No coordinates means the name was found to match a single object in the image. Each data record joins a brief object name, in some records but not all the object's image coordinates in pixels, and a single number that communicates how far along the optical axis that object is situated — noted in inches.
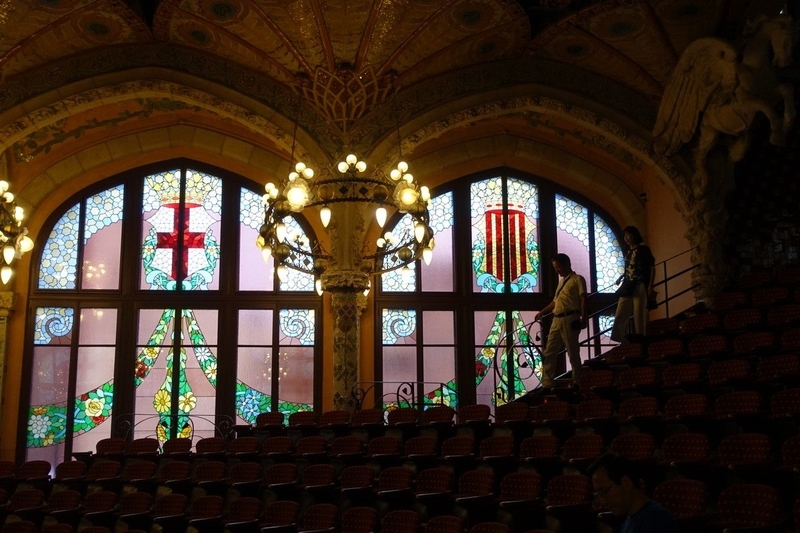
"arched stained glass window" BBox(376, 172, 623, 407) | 554.9
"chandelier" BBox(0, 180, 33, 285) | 387.2
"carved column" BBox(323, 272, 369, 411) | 469.7
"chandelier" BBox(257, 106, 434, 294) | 345.1
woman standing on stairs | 406.9
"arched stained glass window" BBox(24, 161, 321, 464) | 536.7
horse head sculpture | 406.4
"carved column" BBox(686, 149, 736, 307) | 464.4
